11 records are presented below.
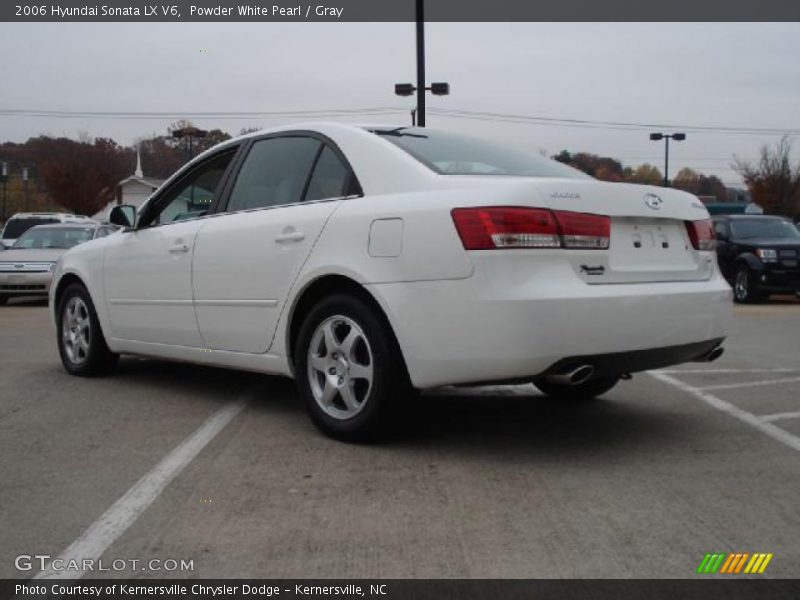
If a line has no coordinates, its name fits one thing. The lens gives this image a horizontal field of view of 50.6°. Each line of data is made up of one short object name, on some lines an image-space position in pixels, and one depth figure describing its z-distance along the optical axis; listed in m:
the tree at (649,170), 60.94
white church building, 63.09
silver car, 14.65
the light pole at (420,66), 19.69
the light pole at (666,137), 40.44
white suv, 23.16
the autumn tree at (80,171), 64.56
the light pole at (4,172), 64.83
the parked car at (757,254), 15.11
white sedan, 3.72
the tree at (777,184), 48.66
